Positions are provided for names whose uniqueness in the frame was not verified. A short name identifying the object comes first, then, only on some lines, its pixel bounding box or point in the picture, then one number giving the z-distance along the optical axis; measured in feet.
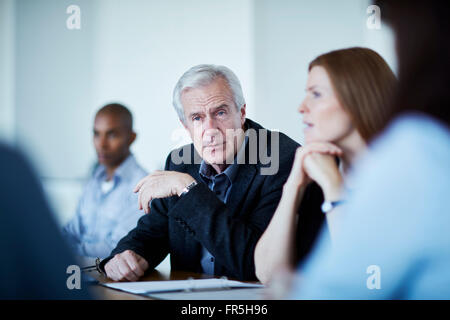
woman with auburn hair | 4.07
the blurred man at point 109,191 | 9.89
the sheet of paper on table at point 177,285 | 3.78
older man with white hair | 4.58
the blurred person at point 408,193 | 2.84
